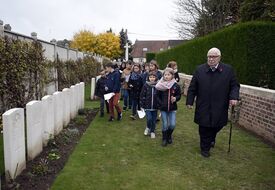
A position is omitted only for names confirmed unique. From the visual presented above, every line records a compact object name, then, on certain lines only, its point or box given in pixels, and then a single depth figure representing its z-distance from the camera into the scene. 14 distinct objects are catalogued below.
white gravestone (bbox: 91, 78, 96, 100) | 8.72
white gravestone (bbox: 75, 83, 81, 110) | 6.43
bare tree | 16.04
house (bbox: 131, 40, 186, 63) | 50.95
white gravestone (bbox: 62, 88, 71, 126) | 5.19
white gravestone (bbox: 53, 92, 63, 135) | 4.57
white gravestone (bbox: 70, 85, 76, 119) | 5.82
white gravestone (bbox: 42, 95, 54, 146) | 3.95
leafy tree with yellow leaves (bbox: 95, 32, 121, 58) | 38.76
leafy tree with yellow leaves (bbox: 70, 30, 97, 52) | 37.61
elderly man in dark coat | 3.78
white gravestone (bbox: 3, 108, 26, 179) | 2.84
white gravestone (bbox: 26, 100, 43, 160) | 3.41
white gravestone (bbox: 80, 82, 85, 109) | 6.89
